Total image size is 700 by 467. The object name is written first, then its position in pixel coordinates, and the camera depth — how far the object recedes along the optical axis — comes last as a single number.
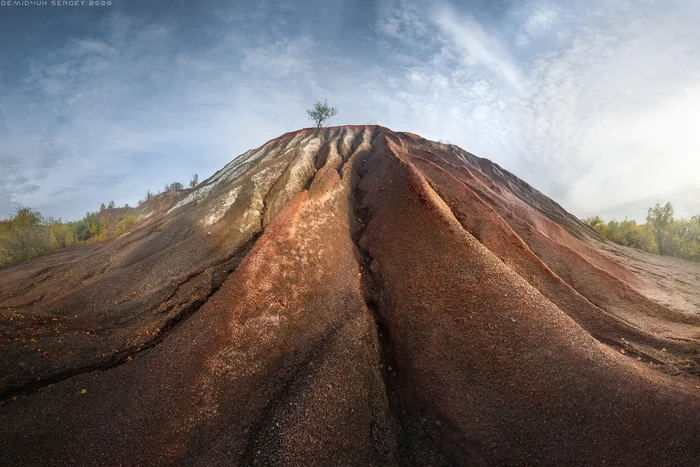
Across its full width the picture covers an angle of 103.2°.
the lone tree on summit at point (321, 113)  40.88
